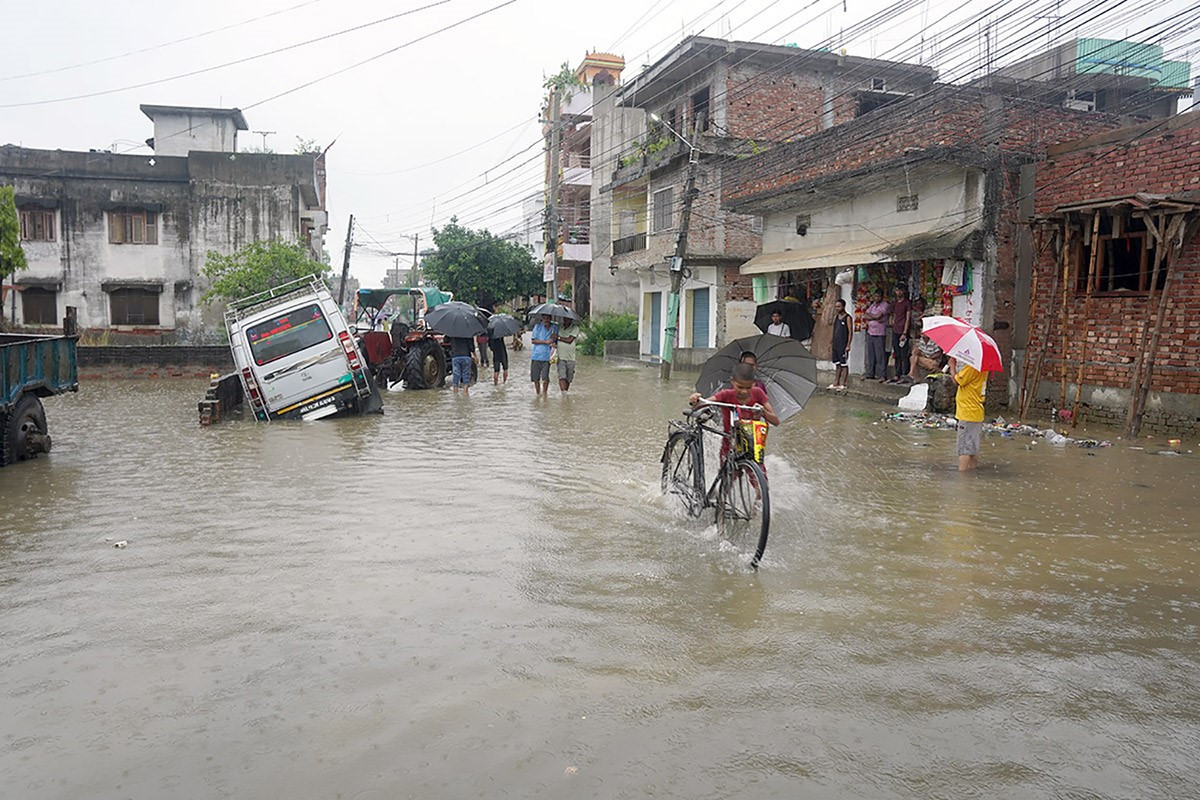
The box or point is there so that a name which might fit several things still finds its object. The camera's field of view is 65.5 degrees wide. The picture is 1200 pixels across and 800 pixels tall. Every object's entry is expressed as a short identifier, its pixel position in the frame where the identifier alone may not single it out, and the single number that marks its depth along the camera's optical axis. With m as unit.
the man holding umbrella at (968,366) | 9.30
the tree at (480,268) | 42.47
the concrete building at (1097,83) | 25.91
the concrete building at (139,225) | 32.19
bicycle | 6.37
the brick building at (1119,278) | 12.28
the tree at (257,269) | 28.80
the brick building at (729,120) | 27.55
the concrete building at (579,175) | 42.06
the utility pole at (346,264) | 38.09
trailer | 9.93
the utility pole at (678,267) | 22.31
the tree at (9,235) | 19.88
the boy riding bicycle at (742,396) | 7.05
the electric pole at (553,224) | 36.66
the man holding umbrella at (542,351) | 17.30
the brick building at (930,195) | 15.53
